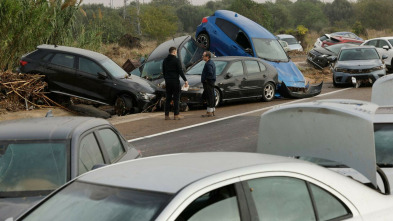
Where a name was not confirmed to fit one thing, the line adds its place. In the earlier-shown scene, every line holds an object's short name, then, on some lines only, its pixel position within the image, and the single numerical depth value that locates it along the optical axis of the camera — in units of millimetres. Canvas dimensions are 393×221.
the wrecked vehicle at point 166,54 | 23312
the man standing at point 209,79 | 19078
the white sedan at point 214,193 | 4414
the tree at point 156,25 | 55938
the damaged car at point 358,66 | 26984
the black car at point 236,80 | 21016
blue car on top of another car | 24672
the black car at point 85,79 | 20266
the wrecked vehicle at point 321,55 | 35781
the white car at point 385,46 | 33000
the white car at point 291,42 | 48719
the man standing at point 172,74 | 18125
